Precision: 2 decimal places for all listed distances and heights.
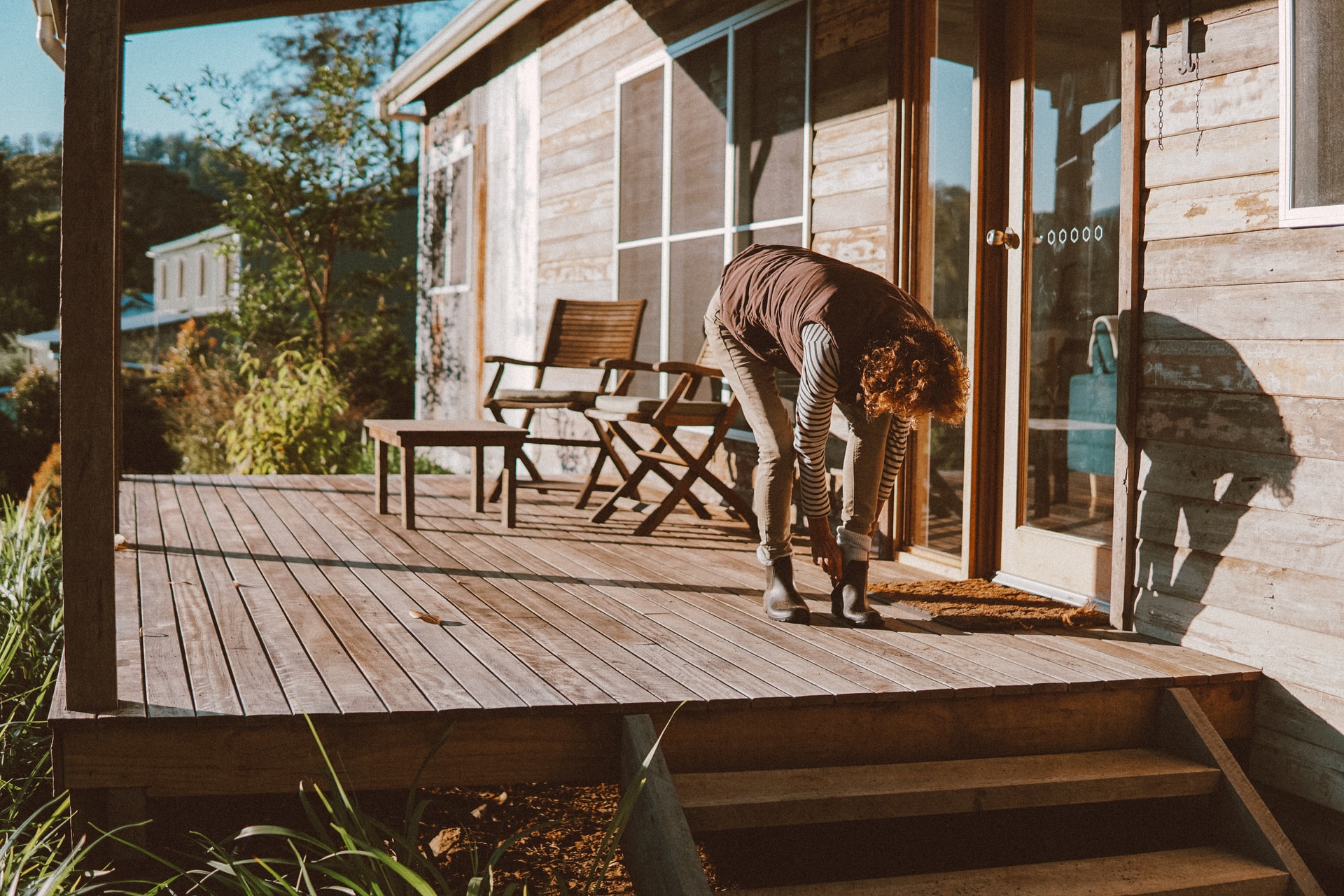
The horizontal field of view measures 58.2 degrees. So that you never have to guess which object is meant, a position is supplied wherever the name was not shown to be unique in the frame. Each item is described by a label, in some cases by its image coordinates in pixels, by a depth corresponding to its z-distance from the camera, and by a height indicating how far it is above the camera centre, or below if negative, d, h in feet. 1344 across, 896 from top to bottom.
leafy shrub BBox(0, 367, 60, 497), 41.81 +0.08
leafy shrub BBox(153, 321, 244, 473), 35.01 +1.04
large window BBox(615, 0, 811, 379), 16.62 +4.29
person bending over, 9.11 +0.49
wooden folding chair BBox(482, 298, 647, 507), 18.25 +1.56
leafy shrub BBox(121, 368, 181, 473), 42.88 -0.31
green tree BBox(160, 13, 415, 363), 40.45 +8.35
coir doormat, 10.89 -1.56
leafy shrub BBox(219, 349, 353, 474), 27.43 +0.07
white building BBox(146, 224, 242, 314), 80.18 +11.14
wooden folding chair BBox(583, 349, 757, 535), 15.12 +0.18
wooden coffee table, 15.14 -0.05
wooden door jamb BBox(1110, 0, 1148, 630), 10.25 +1.33
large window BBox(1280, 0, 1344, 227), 8.56 +2.41
